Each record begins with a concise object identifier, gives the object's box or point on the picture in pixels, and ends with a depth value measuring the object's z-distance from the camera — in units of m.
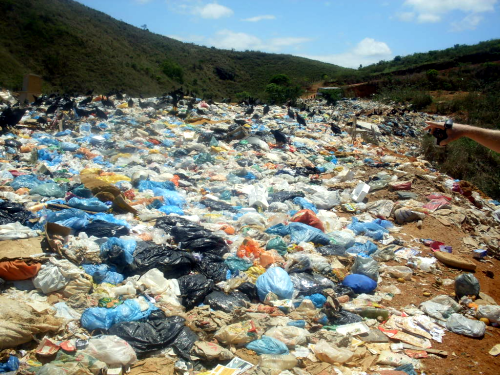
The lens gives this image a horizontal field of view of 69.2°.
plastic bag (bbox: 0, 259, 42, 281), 2.59
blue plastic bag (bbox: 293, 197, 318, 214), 5.01
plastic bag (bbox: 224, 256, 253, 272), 3.34
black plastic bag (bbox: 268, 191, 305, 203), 5.15
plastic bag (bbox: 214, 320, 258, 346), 2.40
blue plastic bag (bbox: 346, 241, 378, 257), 3.96
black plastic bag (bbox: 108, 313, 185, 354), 2.27
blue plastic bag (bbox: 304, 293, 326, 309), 2.95
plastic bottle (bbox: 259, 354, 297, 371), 2.20
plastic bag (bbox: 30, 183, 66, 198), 4.33
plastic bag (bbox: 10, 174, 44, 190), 4.52
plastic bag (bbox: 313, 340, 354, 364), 2.31
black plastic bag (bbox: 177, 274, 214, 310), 2.81
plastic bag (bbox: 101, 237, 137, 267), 3.03
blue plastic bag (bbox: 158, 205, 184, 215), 4.41
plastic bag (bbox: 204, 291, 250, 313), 2.78
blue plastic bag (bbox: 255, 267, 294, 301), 2.97
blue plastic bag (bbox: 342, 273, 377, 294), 3.24
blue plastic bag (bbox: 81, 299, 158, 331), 2.38
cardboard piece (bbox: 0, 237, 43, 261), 2.82
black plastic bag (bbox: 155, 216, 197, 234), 3.84
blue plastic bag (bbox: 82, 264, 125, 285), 2.86
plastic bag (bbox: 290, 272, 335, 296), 3.10
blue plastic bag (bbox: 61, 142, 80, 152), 6.47
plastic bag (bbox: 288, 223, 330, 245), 3.99
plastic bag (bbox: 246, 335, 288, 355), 2.32
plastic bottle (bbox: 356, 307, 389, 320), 2.87
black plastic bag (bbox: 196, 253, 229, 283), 3.16
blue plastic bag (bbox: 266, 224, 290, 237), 4.11
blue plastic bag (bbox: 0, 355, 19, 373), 1.93
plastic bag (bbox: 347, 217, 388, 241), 4.41
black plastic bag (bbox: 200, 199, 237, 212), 4.74
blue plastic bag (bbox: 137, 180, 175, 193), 5.05
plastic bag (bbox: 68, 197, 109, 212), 4.00
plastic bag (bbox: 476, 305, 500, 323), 2.92
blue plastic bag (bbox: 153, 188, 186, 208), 4.73
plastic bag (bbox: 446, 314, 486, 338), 2.75
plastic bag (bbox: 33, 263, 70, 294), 2.60
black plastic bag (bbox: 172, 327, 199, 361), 2.28
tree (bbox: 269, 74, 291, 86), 29.16
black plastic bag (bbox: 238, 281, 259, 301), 3.01
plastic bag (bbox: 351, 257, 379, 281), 3.39
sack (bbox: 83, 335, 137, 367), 2.10
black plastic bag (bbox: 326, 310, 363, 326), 2.74
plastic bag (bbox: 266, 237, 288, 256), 3.68
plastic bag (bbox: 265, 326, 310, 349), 2.41
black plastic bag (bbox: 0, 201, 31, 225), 3.46
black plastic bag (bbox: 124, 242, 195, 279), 3.05
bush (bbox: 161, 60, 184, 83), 34.91
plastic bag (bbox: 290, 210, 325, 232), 4.34
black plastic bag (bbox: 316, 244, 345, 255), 3.81
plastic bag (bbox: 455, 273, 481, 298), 3.24
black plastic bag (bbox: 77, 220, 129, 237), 3.48
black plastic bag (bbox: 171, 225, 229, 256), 3.49
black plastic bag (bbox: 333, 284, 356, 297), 3.11
